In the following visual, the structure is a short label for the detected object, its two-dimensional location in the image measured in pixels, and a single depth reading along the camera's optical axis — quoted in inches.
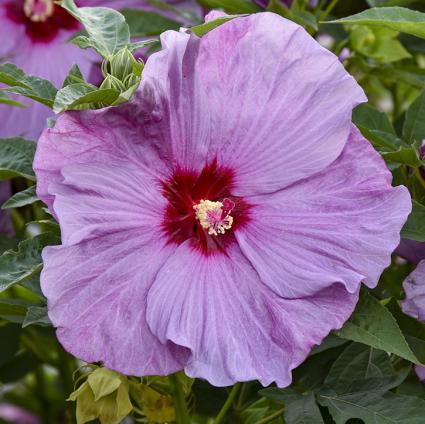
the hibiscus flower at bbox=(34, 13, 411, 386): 35.0
